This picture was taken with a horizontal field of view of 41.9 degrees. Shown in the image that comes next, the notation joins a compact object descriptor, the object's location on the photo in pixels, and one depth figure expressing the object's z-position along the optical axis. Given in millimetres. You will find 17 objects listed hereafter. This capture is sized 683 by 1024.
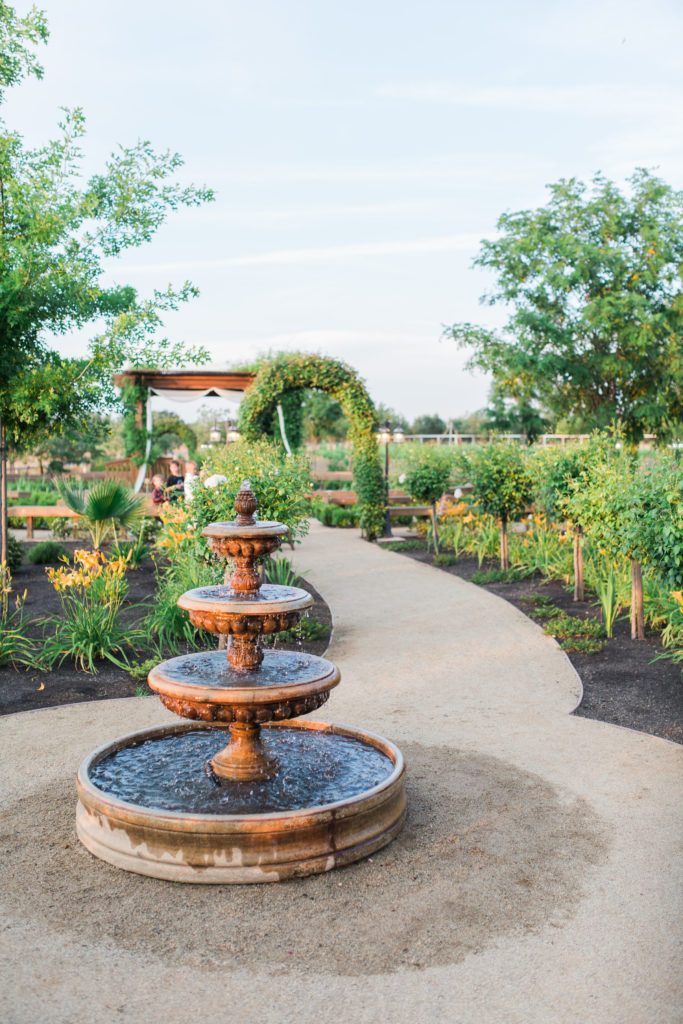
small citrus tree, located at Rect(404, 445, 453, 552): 15141
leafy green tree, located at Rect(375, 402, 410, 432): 56788
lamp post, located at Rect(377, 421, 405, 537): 17438
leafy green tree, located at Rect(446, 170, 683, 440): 25500
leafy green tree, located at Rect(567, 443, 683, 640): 6914
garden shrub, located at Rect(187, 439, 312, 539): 8953
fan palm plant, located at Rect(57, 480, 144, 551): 10367
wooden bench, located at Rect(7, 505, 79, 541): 15141
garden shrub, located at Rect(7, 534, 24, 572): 11557
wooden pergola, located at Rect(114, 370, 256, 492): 22469
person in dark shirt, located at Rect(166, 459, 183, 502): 13809
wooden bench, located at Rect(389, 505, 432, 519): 17467
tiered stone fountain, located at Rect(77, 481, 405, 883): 3990
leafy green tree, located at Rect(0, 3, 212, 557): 8625
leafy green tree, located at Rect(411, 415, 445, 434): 62844
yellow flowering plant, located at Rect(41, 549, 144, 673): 7816
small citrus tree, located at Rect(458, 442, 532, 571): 12570
